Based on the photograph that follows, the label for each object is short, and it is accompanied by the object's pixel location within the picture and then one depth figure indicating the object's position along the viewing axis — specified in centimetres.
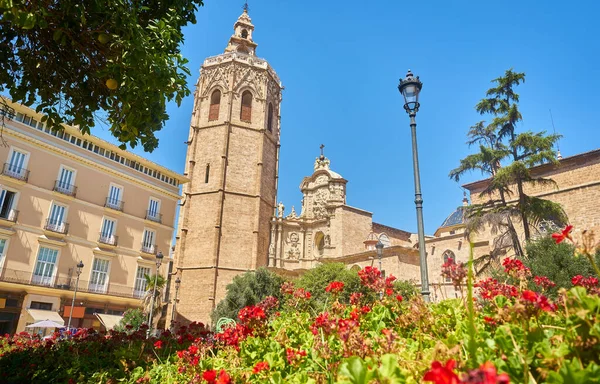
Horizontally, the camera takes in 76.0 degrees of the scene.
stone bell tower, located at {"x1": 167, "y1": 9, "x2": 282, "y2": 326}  3142
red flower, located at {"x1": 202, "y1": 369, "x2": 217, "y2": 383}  194
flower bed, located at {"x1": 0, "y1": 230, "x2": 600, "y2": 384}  142
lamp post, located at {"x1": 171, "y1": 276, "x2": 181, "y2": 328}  3022
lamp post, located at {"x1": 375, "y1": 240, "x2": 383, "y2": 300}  1835
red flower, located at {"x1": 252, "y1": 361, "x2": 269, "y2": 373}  224
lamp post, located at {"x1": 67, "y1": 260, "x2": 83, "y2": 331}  2218
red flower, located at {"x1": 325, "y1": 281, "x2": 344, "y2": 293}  389
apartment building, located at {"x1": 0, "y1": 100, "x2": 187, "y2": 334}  2203
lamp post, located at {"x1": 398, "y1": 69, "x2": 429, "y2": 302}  714
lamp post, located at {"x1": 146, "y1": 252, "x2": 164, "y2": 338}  2030
